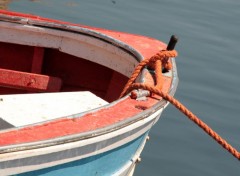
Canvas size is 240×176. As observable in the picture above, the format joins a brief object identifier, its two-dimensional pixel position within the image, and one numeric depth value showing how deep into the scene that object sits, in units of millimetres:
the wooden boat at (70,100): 4479
